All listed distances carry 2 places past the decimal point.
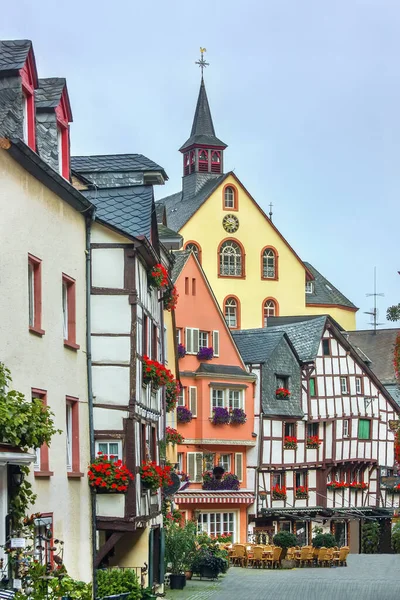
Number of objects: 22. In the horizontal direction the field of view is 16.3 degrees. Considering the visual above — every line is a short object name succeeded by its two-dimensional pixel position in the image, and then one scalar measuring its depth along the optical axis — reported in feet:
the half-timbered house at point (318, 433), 193.06
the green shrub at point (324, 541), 172.14
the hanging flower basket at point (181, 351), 174.86
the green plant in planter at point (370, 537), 208.95
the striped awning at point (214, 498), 175.94
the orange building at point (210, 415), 178.40
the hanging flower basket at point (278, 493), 191.62
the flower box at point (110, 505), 81.30
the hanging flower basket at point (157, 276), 91.40
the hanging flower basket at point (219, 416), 181.37
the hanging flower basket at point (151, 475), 86.74
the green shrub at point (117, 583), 79.41
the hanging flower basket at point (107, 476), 78.95
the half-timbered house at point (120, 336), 82.38
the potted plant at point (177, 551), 116.06
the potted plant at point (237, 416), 184.50
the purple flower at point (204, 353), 181.57
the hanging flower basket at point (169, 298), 106.11
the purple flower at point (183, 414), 175.80
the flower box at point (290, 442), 194.80
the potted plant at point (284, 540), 164.35
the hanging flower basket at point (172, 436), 126.72
